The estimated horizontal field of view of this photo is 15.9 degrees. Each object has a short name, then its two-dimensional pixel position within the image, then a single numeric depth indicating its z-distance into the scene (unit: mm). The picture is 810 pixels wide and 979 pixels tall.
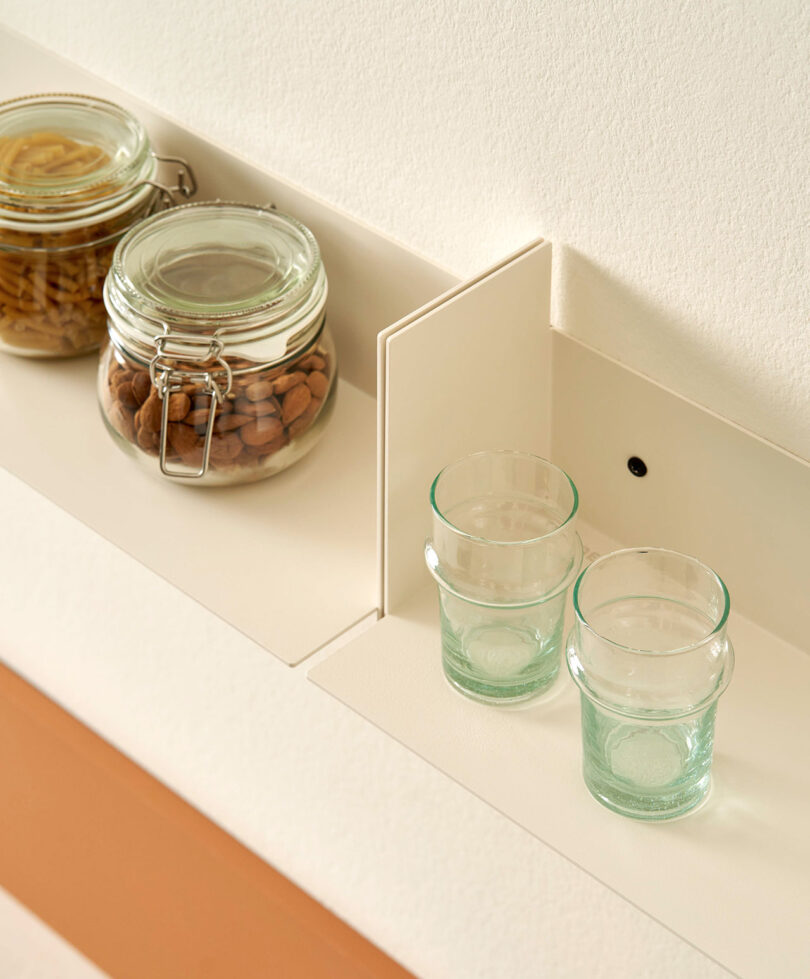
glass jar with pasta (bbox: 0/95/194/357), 1609
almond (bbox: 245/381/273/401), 1546
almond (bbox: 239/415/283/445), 1559
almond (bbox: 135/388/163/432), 1548
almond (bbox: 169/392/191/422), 1541
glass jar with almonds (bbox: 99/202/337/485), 1534
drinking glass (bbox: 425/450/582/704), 1460
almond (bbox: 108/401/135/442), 1566
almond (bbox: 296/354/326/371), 1574
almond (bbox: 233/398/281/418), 1548
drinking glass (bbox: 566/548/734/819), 1402
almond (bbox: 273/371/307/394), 1556
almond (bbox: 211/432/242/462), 1558
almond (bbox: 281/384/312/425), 1564
